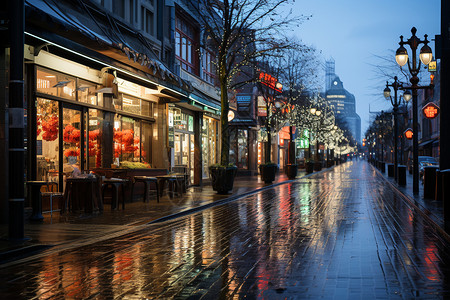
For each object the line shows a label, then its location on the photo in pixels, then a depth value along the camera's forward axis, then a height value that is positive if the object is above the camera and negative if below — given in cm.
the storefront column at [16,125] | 1031 +67
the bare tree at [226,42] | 2458 +511
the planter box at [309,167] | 5253 -67
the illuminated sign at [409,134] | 3989 +173
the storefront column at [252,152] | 5153 +72
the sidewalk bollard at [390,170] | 4526 -87
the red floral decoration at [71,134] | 1769 +84
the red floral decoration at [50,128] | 1636 +96
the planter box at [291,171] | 4066 -79
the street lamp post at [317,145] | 6538 +159
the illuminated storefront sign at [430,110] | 2397 +203
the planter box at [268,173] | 3400 -77
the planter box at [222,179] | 2378 -77
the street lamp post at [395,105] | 3341 +346
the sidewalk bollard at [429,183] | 2071 -88
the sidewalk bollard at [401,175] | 3109 -90
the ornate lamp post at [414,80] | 2292 +323
